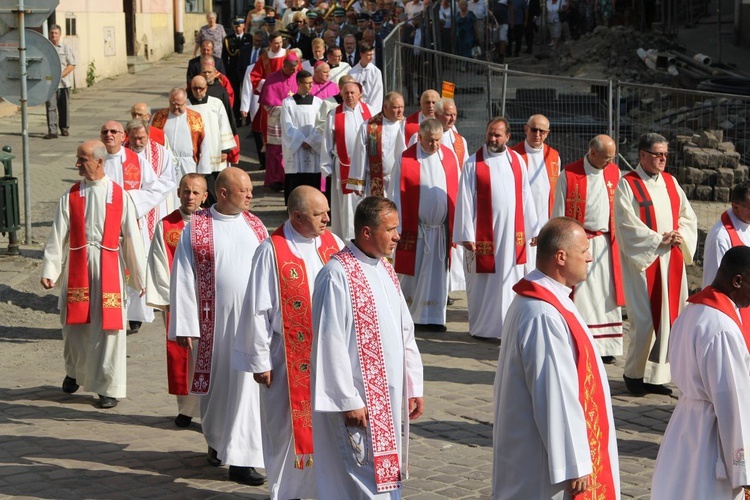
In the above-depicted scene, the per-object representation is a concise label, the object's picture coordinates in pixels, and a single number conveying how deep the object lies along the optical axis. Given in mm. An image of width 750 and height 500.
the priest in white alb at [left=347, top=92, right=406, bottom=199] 13016
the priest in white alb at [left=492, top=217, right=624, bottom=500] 5094
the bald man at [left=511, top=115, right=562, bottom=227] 11430
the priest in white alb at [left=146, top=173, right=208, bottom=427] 8367
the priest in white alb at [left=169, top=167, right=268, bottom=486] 7609
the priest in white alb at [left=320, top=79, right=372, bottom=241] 14289
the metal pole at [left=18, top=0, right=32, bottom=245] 13359
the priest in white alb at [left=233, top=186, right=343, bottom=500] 6715
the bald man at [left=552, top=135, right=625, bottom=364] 10430
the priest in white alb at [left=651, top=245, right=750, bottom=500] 5645
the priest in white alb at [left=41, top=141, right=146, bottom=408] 9188
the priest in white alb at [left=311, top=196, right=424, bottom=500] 5883
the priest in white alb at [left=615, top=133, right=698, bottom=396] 9484
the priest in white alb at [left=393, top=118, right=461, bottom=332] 11688
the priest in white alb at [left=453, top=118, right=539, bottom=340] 11188
